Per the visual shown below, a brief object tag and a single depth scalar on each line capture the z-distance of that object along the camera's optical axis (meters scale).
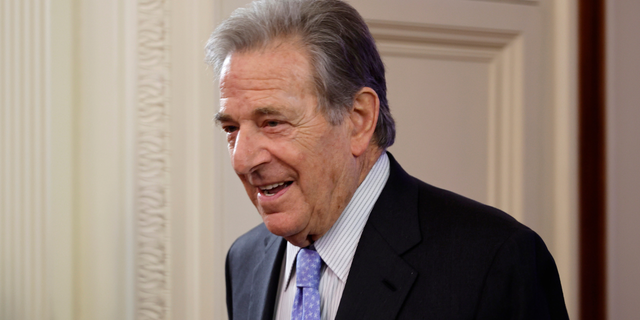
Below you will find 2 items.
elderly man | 1.73
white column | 1.93
